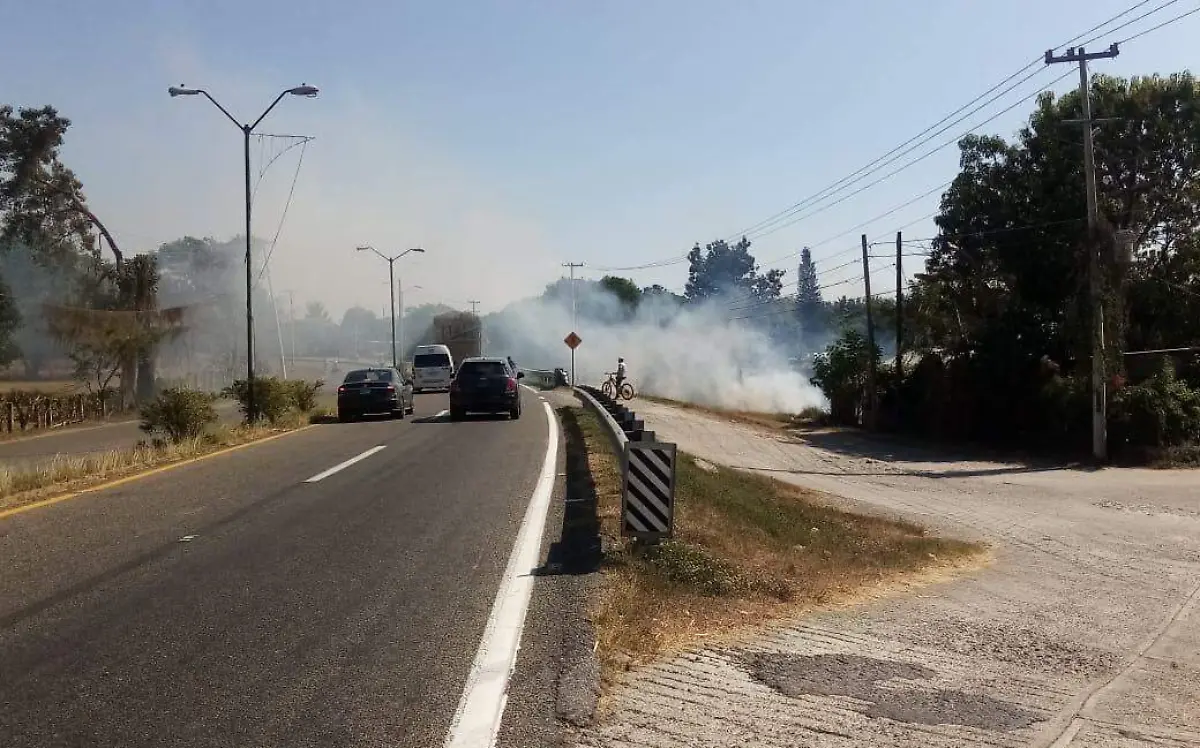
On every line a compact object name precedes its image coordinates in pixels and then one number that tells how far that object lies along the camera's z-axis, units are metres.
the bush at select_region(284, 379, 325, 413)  29.37
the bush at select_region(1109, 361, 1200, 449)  28.52
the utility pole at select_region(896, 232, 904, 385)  40.39
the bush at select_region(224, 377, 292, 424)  26.59
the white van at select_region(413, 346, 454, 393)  50.88
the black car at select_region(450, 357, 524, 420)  28.23
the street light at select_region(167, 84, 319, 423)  23.22
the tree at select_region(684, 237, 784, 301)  118.69
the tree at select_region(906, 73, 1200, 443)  34.84
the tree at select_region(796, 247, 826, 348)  125.12
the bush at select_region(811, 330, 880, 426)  45.19
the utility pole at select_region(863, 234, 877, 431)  40.53
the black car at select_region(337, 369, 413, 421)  29.08
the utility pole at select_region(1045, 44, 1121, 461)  27.56
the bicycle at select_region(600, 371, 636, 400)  42.84
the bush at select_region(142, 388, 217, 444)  20.89
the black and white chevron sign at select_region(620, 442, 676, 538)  8.95
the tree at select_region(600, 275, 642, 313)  113.81
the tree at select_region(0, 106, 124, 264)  50.59
